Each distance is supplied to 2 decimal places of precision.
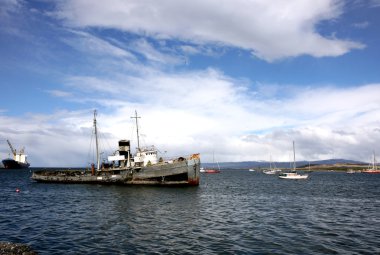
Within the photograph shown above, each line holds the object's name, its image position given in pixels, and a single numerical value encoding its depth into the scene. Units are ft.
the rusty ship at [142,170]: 193.36
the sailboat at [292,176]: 370.94
